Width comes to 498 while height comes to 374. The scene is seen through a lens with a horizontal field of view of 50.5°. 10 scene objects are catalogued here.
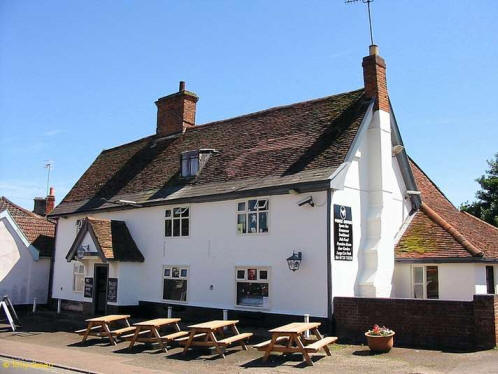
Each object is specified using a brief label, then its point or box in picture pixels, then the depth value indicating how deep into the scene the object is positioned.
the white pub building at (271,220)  15.75
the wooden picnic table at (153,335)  14.33
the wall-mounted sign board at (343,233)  15.45
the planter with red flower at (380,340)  12.89
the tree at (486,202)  36.34
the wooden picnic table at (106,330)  15.60
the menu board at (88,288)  21.62
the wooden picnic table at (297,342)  11.92
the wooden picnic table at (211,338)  13.19
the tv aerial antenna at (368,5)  18.70
